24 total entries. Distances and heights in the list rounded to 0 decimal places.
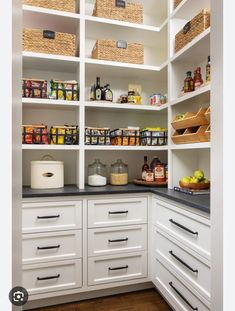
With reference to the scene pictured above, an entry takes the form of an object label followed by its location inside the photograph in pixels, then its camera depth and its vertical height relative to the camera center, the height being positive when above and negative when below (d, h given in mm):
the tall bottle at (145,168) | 2342 -131
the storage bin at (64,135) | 2064 +166
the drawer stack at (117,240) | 1900 -684
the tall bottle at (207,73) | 1756 +599
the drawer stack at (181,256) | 1369 -665
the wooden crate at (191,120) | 1751 +263
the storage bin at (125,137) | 2246 +165
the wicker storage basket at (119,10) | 2156 +1303
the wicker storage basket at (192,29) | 1716 +961
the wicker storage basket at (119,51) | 2160 +940
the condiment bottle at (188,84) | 1982 +582
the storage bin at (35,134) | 1984 +168
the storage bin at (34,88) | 1977 +547
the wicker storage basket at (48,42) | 1966 +933
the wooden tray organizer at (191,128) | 1746 +210
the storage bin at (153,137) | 2289 +168
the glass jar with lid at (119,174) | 2270 -181
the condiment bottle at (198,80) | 1888 +587
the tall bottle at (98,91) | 2230 +587
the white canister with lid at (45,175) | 2008 -169
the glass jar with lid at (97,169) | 2375 -141
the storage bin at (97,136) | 2133 +166
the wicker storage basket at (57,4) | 1974 +1237
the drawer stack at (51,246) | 1756 -679
